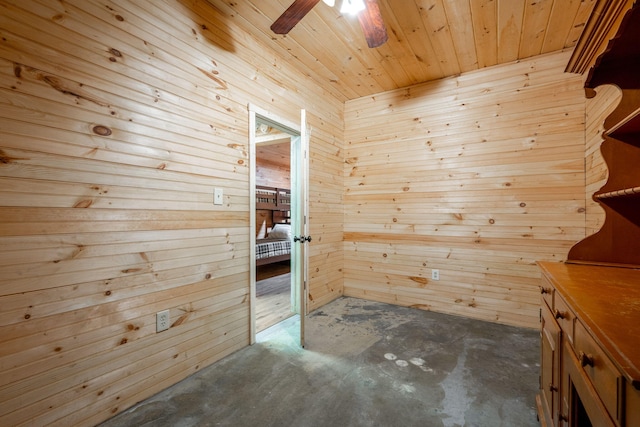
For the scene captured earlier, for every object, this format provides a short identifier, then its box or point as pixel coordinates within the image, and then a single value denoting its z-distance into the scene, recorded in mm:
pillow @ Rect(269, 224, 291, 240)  5547
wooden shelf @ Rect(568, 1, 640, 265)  1348
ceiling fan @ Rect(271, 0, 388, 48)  1590
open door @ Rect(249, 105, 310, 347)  2211
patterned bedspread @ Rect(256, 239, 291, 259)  4590
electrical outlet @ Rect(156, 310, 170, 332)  1722
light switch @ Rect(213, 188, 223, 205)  2055
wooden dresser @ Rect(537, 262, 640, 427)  557
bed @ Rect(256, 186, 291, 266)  4747
